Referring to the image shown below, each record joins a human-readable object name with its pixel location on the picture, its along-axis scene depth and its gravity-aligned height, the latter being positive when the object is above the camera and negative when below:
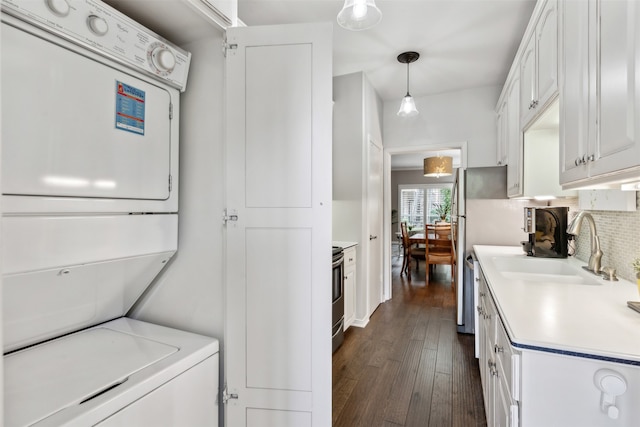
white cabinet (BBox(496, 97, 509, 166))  2.84 +0.76
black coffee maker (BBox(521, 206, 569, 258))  2.15 -0.12
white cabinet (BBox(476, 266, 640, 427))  0.79 -0.48
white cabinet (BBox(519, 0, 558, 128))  1.49 +0.83
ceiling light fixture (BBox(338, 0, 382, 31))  1.60 +1.05
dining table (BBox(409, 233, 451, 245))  5.19 -0.45
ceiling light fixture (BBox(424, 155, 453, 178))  5.47 +0.85
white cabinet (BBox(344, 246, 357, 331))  2.94 -0.73
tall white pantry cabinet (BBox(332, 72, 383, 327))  3.23 +0.43
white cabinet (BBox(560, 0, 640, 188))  0.87 +0.41
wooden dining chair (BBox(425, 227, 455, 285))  4.94 -0.64
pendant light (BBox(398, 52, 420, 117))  2.85 +1.01
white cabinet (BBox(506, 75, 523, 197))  2.25 +0.55
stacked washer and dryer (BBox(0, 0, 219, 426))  0.91 -0.02
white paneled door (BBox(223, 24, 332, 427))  1.35 -0.06
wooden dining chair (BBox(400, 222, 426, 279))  5.65 -0.71
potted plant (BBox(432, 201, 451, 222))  8.18 +0.13
